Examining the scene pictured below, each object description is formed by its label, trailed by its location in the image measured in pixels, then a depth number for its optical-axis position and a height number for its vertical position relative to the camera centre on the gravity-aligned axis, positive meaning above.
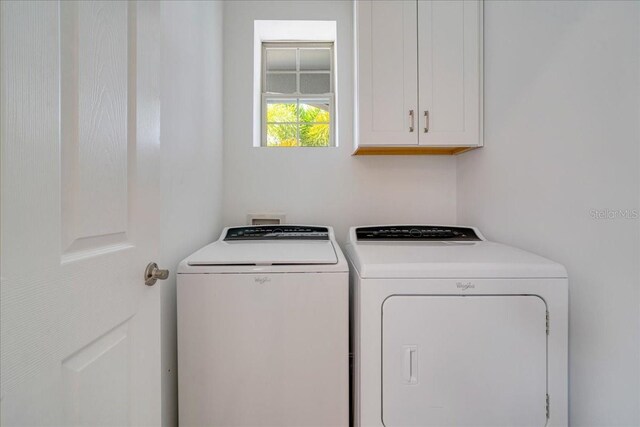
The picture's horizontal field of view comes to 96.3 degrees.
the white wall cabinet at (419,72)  1.65 +0.78
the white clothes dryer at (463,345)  1.05 -0.50
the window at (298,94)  2.23 +0.88
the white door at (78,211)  0.45 -0.01
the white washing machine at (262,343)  1.14 -0.54
